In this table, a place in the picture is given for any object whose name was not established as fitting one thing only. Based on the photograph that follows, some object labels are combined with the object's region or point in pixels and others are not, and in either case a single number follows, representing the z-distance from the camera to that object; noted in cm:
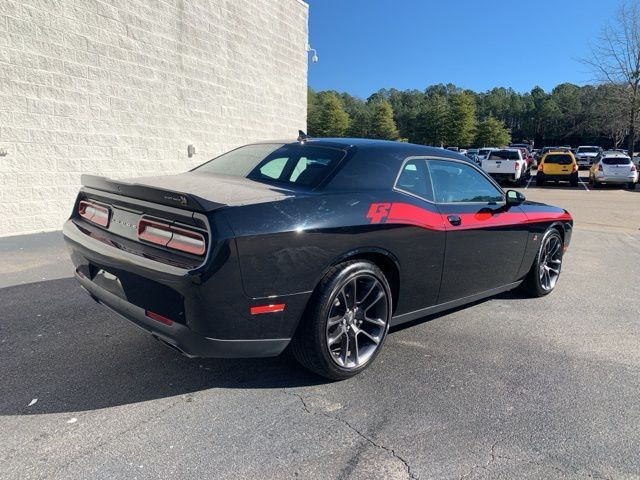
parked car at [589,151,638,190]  2100
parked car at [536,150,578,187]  2156
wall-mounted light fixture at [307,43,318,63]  1535
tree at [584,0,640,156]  3300
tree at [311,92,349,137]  7806
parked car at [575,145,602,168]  3888
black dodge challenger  260
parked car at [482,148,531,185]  2162
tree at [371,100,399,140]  9025
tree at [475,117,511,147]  8375
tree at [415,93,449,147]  8821
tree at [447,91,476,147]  8506
